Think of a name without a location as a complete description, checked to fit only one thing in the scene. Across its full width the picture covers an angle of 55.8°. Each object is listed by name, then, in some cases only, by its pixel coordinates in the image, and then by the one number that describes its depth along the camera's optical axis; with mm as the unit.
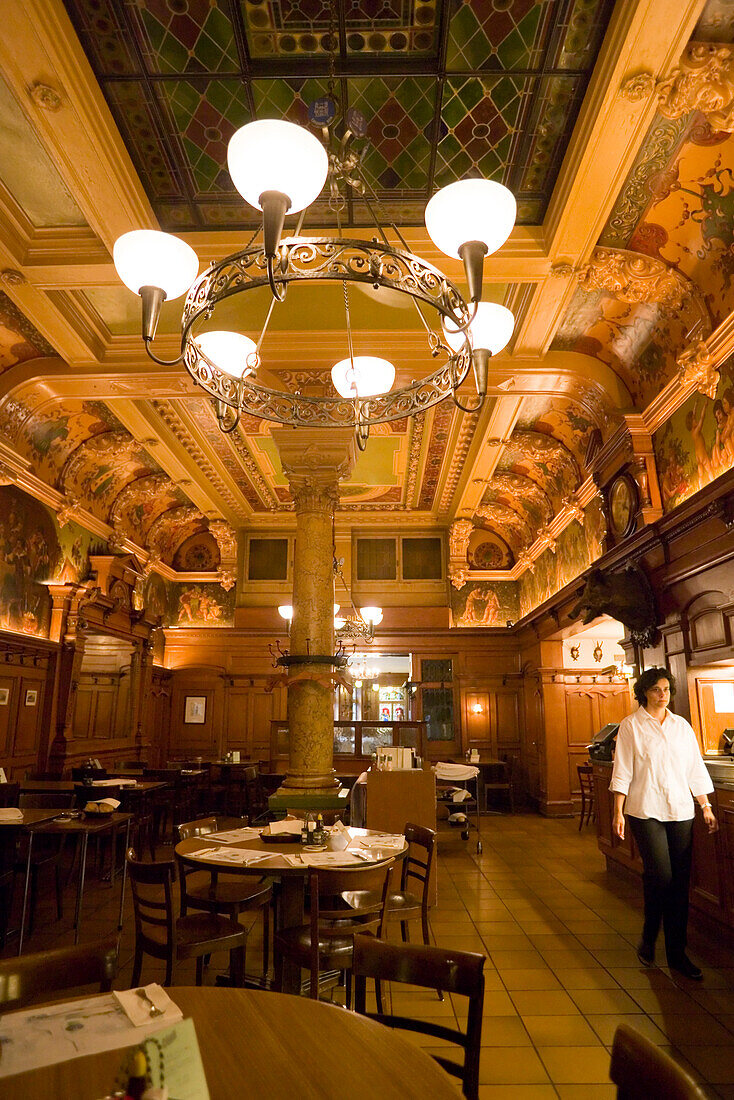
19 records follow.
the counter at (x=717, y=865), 4945
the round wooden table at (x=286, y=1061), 1378
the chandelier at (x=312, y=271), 2461
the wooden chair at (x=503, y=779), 12944
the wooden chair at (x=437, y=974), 1868
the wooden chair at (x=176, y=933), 3363
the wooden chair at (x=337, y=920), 3080
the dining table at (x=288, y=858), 3414
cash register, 7445
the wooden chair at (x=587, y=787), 10711
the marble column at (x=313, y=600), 5891
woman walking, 4434
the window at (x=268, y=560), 14688
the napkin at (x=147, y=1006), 1641
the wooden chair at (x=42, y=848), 5457
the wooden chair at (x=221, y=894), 3949
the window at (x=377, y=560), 14484
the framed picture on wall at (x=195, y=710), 14312
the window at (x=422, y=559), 14562
